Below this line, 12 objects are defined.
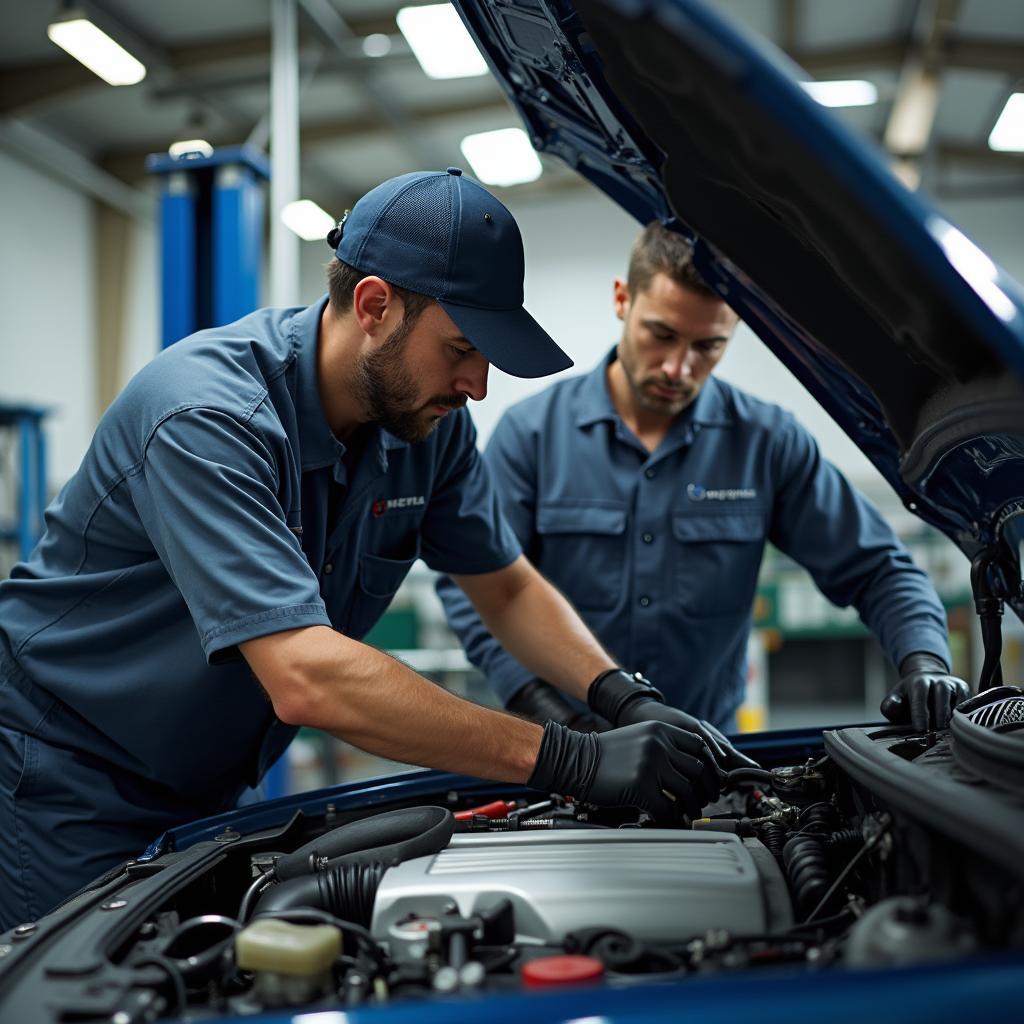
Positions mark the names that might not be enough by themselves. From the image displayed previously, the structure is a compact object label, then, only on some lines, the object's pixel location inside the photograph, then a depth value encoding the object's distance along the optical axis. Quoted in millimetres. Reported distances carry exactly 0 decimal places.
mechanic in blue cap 1229
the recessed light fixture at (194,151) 3039
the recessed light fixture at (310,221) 7340
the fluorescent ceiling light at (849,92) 6336
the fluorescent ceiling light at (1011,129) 5945
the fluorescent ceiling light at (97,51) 5387
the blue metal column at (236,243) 2955
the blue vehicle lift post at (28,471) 5996
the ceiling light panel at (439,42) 5156
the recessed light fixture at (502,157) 6711
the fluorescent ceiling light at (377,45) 6000
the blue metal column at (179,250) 3006
